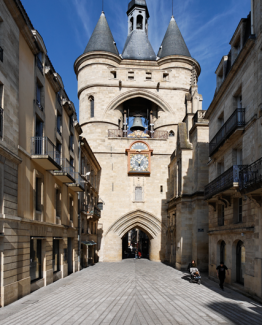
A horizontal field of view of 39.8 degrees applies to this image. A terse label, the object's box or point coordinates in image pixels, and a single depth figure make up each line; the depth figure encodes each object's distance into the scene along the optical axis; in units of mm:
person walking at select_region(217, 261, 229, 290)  15008
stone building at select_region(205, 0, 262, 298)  12758
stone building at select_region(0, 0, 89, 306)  11438
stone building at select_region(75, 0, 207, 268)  32750
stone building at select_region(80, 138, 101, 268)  25897
